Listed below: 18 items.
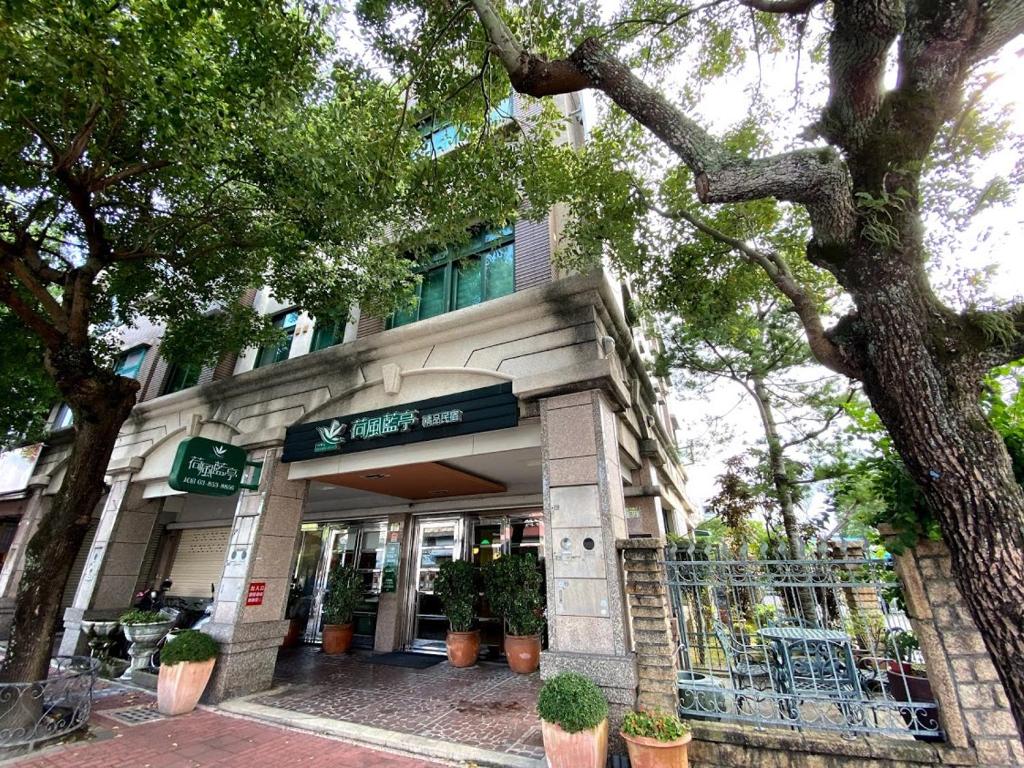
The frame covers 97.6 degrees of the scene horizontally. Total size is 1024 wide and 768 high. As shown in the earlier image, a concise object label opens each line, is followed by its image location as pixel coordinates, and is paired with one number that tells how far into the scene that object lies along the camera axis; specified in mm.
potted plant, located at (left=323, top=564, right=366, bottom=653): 10805
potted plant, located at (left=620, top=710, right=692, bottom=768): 4066
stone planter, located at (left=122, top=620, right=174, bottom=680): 8102
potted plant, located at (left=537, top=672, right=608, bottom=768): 4262
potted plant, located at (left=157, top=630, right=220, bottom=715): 6488
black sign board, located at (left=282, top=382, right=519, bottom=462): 6539
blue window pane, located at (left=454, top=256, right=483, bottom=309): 8617
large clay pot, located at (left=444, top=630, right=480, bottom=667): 9242
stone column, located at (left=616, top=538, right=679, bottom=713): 4848
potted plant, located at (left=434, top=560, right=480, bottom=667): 9289
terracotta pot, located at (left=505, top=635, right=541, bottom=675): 8531
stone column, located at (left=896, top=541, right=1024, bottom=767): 3770
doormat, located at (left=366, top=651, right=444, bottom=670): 9402
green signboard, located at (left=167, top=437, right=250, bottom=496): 7230
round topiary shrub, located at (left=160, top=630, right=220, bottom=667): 6609
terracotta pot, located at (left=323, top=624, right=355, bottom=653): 10750
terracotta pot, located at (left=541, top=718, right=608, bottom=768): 4254
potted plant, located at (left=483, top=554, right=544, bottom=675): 8555
